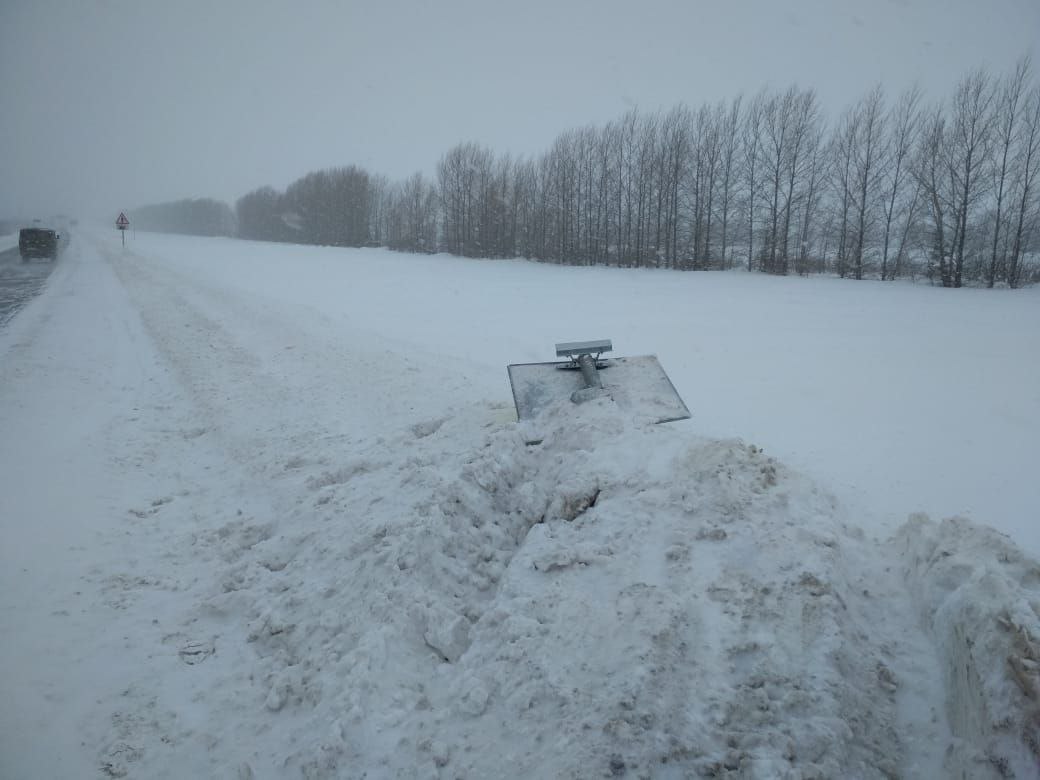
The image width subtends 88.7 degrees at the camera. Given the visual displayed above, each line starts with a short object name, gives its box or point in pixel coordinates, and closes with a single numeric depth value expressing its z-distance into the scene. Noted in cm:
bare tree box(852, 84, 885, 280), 2250
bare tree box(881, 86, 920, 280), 2152
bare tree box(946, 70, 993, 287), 1888
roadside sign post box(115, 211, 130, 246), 3205
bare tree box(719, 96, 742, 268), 2742
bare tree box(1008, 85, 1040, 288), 1822
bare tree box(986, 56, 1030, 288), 1811
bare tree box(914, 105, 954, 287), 2011
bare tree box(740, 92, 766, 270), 2633
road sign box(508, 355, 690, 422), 534
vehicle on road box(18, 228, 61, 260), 2517
